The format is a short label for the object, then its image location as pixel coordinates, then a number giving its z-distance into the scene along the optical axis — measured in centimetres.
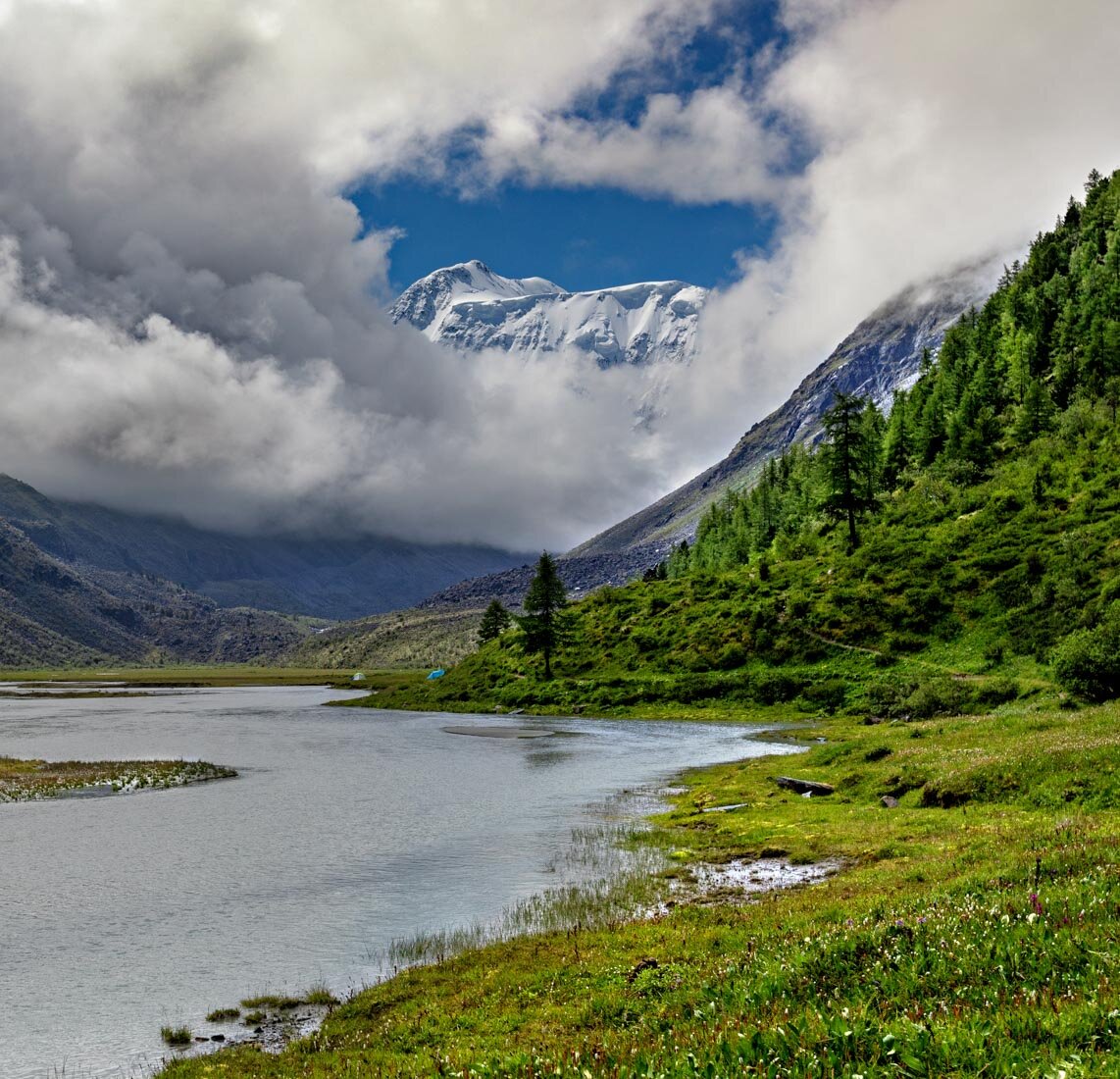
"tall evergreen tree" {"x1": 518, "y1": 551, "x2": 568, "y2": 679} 13325
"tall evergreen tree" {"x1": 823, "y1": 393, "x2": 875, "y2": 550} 12262
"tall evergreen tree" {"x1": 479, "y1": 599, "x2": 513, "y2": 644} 19150
